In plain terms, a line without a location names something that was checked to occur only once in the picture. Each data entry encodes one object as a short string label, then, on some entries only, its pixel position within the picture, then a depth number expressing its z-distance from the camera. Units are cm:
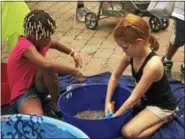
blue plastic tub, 154
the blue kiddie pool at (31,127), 141
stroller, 289
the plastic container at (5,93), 191
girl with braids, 170
